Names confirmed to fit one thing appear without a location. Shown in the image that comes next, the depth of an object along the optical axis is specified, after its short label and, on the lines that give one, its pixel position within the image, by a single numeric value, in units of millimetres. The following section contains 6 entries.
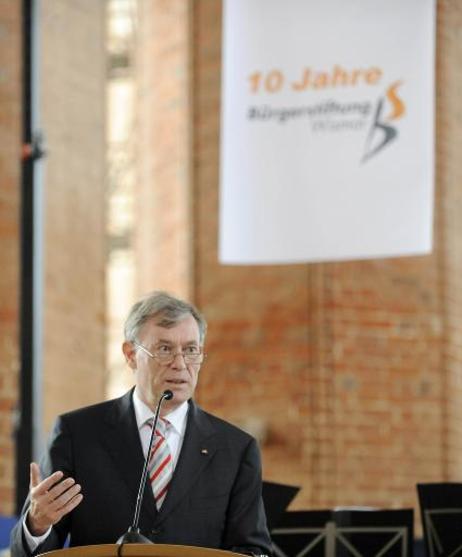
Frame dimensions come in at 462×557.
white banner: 12566
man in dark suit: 7763
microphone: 6792
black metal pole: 11741
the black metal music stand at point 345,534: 9118
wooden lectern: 6541
